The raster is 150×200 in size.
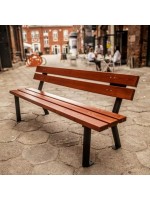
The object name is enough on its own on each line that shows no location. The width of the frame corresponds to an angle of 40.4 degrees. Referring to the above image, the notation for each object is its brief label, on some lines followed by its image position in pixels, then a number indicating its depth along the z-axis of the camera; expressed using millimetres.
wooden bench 2128
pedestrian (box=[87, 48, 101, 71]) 10430
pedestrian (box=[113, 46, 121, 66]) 10884
